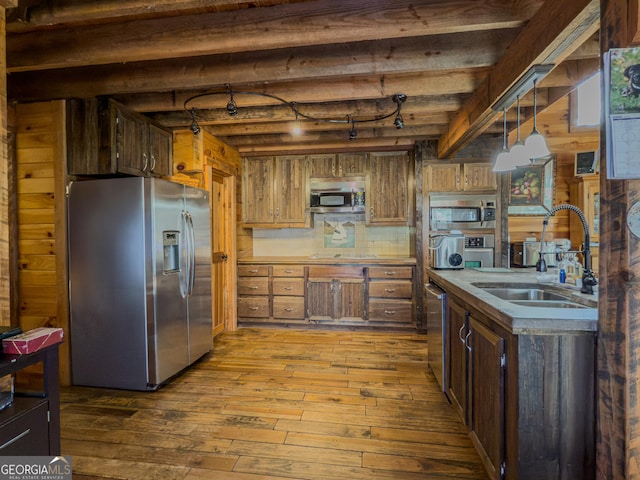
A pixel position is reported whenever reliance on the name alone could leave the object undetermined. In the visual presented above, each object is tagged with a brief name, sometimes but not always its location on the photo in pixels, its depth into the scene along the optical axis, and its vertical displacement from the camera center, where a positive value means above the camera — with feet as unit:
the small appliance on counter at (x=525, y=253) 12.80 -0.80
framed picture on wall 13.66 +1.96
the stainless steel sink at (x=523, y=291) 6.59 -1.26
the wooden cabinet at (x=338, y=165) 14.43 +3.10
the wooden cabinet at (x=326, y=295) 13.44 -2.59
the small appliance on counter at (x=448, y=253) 10.36 -0.63
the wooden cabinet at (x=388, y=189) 14.21 +1.96
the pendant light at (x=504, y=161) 7.43 +1.67
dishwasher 7.97 -2.58
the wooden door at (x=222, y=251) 13.01 -0.66
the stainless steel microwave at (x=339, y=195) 14.34 +1.72
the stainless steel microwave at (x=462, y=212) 13.02 +0.86
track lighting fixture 8.40 +3.68
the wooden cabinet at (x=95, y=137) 8.71 +2.66
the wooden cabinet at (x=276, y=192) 14.80 +1.96
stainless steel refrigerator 8.42 -1.23
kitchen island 4.25 -2.13
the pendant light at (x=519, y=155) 6.71 +1.63
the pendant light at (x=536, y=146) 6.40 +1.73
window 12.25 +4.86
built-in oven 13.05 -0.72
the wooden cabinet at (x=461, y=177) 13.09 +2.27
